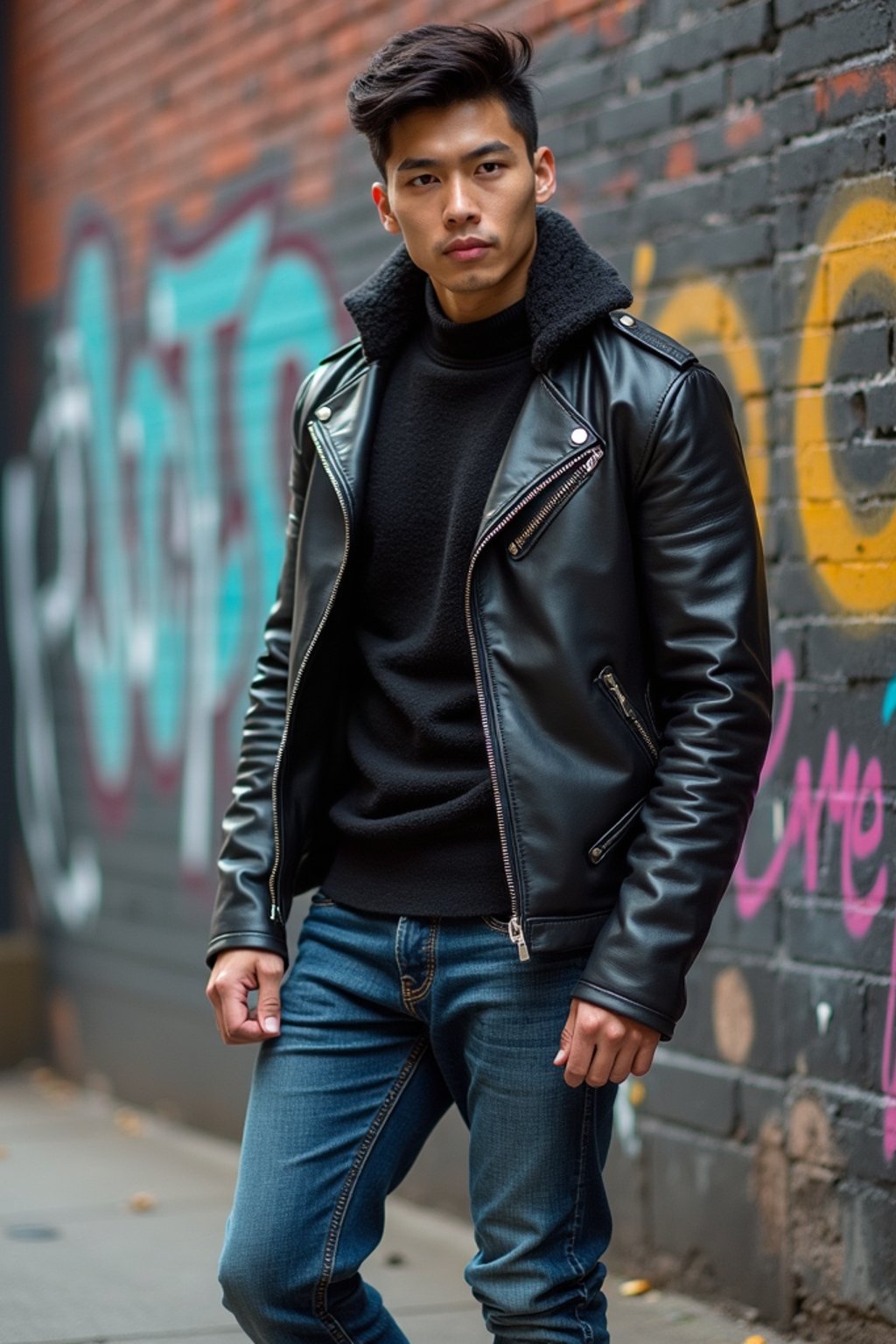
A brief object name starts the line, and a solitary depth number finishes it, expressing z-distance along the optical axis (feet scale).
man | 15.14
